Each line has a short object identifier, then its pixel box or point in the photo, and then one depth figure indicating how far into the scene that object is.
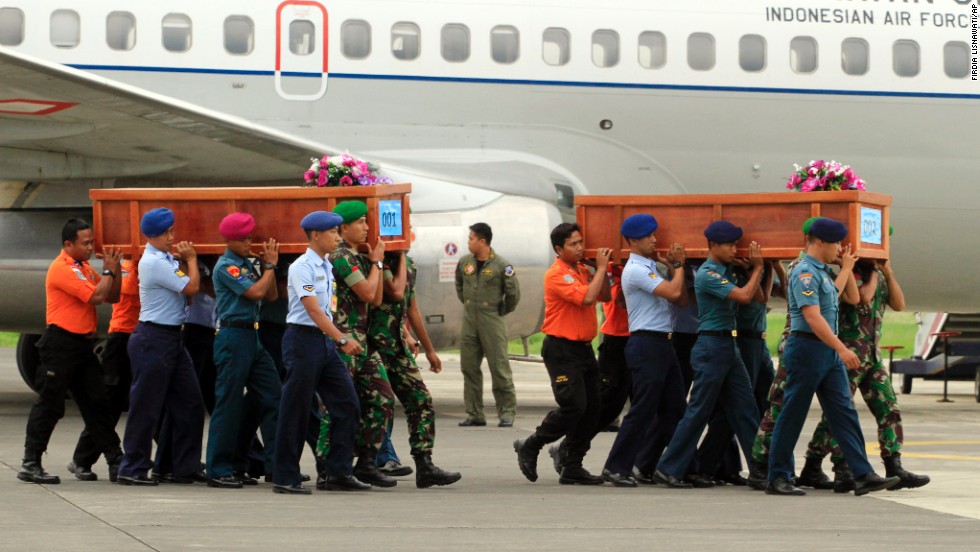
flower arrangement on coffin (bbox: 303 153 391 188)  21.53
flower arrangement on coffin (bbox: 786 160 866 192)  20.58
